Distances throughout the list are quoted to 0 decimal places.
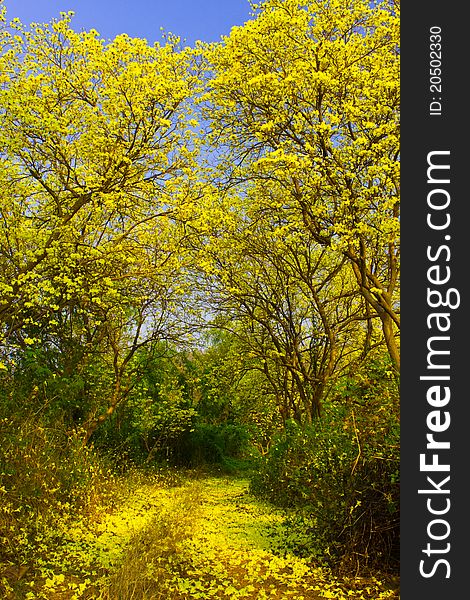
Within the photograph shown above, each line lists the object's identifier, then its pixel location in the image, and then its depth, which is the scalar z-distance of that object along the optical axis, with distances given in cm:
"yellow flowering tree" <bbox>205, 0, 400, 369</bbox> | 923
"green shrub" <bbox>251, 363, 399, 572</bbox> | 678
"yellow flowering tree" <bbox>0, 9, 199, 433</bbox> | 980
